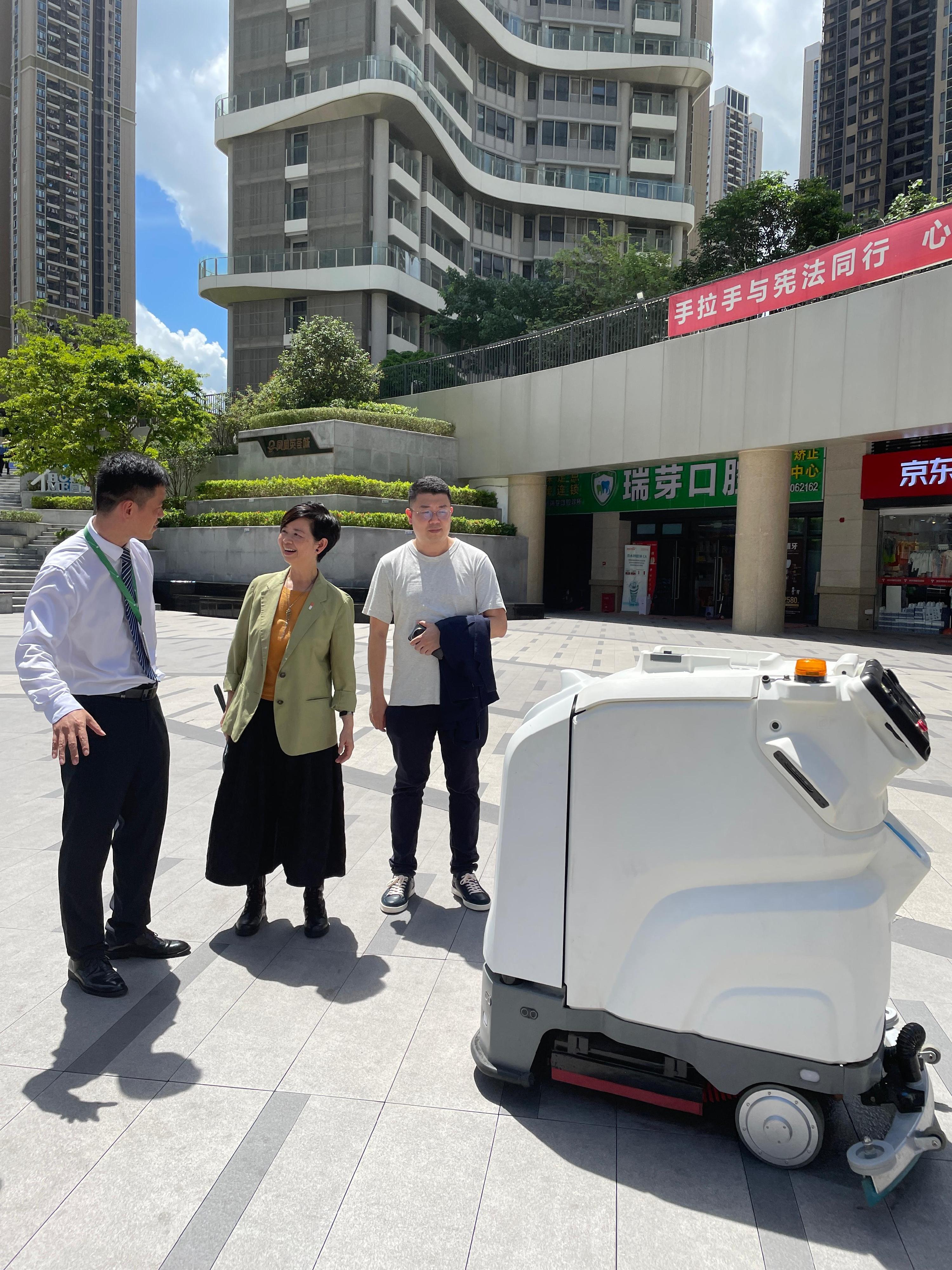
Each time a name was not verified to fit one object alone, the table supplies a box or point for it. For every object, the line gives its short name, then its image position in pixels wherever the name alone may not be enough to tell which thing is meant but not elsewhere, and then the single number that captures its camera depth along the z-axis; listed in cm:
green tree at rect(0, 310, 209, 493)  1939
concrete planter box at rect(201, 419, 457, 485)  1909
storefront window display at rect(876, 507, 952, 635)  1766
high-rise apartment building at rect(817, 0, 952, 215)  7500
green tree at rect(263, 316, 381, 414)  2203
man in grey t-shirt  332
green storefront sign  1936
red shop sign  1684
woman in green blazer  306
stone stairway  1734
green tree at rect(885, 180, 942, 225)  2075
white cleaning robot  180
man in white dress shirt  261
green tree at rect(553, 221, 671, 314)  2766
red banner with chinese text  1297
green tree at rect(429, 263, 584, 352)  3028
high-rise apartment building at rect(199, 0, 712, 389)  3275
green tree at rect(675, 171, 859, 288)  2559
